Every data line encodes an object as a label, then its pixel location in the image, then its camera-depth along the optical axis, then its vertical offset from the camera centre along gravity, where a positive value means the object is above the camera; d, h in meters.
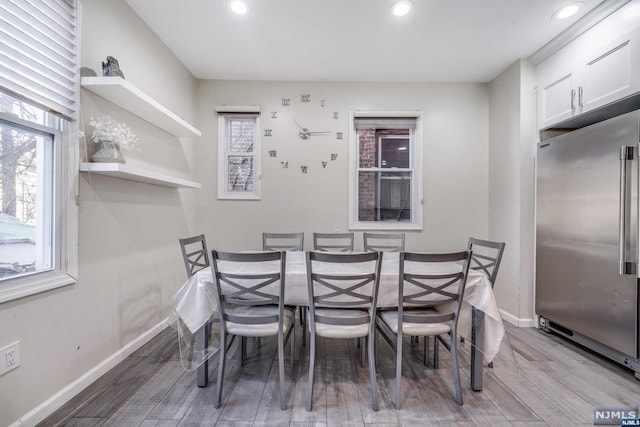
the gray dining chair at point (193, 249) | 1.92 -0.36
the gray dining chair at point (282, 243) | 3.12 -0.37
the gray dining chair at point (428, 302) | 1.52 -0.53
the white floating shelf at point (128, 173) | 1.73 +0.28
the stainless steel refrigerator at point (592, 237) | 1.87 -0.17
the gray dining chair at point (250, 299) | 1.51 -0.52
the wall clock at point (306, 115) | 3.29 +1.23
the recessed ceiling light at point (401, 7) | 2.05 +1.63
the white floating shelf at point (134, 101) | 1.72 +0.83
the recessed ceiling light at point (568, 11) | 2.08 +1.65
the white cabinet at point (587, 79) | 1.92 +1.14
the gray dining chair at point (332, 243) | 2.84 -0.34
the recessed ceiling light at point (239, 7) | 2.08 +1.65
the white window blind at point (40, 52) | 1.32 +0.87
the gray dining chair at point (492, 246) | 1.87 -0.25
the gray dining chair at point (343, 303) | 1.51 -0.54
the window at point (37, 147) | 1.36 +0.37
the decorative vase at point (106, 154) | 1.78 +0.40
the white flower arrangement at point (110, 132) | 1.81 +0.58
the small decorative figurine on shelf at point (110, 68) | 1.83 +1.00
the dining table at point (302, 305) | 1.68 -0.63
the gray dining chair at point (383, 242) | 2.75 -0.35
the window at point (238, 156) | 3.30 +0.71
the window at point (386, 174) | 3.34 +0.52
